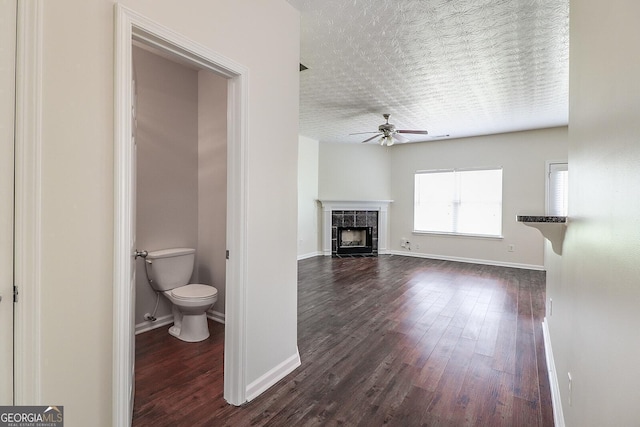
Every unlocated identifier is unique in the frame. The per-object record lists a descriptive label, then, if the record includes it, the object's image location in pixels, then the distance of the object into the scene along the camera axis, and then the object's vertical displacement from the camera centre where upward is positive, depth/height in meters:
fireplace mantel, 7.25 +0.02
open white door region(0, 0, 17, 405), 1.02 +0.08
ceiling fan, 4.92 +1.35
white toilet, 2.64 -0.74
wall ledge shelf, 1.98 -0.08
